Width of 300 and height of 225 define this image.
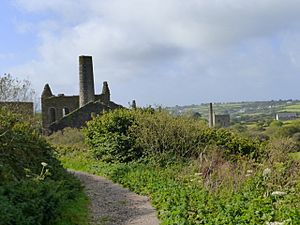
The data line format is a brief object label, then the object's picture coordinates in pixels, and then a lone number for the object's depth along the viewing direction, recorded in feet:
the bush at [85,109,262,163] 63.77
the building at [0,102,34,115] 73.00
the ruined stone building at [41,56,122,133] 111.75
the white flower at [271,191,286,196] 30.12
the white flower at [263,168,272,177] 35.80
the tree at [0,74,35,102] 76.18
